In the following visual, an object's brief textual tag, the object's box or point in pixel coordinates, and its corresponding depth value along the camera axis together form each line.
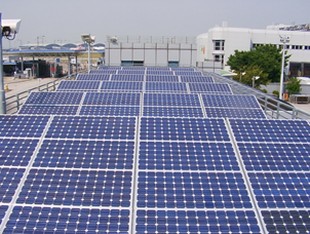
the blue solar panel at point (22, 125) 9.42
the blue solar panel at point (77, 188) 7.34
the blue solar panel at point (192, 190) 7.36
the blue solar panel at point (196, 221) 6.75
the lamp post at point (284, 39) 42.51
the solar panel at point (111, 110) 16.62
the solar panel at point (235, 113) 16.22
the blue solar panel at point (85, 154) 8.36
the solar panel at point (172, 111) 16.31
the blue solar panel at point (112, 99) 17.70
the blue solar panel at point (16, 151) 8.42
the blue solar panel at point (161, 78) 30.34
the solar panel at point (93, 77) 30.49
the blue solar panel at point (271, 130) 9.55
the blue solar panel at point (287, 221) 6.86
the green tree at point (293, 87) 59.34
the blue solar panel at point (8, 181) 7.45
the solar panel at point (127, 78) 30.14
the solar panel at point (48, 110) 16.88
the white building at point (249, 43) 87.06
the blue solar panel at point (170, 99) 17.75
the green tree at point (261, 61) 69.25
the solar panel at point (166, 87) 23.66
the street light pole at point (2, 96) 12.12
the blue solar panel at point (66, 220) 6.71
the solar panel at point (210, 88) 23.89
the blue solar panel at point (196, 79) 31.13
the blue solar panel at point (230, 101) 17.77
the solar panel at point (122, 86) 24.11
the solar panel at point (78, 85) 24.33
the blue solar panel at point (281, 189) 7.48
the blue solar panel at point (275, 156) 8.50
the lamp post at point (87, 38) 34.94
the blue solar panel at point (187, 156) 8.38
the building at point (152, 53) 62.38
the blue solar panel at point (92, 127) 9.35
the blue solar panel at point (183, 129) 9.43
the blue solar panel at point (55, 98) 18.08
